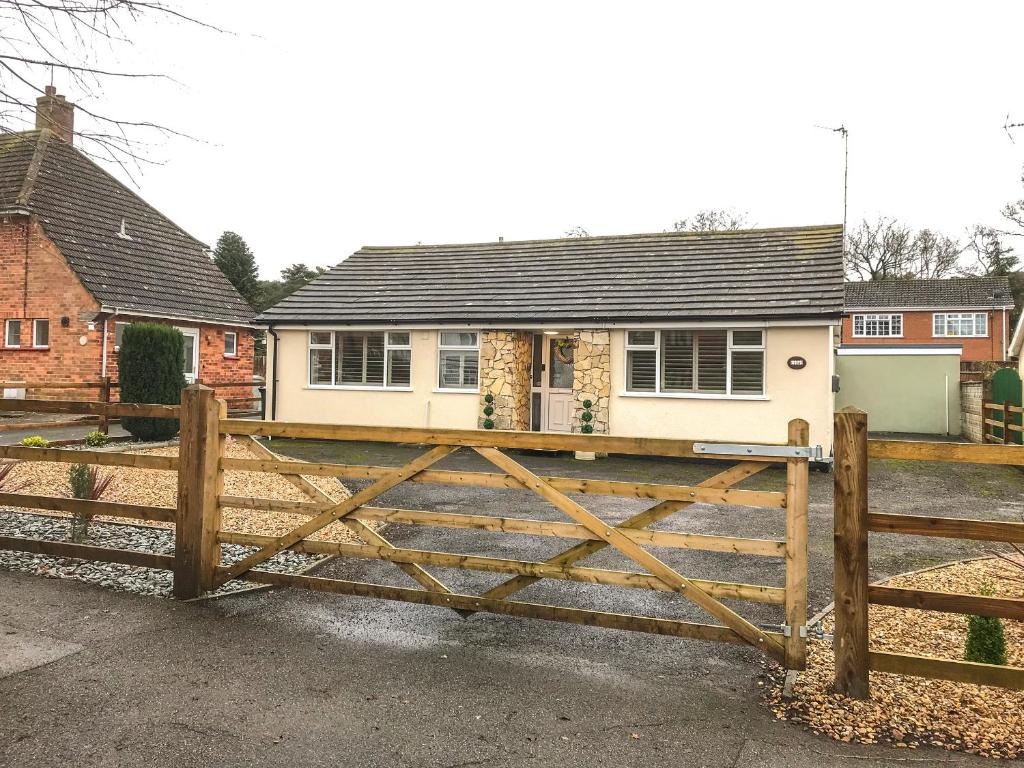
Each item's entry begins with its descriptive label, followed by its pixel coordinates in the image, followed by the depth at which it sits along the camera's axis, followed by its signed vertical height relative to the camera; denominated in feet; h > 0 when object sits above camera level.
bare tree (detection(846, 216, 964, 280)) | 164.96 +34.45
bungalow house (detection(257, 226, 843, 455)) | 44.59 +3.65
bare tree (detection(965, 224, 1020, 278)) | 161.38 +33.45
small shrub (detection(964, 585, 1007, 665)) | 11.87 -4.35
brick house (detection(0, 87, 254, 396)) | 62.75 +10.35
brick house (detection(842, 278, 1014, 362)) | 131.23 +15.87
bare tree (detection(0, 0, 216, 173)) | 12.26 +6.20
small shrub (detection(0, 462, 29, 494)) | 27.53 -4.42
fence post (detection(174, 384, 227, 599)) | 15.53 -2.56
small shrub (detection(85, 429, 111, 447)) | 41.88 -3.60
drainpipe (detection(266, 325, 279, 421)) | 55.01 -0.51
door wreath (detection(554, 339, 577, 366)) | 51.49 +2.90
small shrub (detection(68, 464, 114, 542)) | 22.43 -3.39
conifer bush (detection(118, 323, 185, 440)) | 45.78 +1.00
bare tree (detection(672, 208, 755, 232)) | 147.43 +37.75
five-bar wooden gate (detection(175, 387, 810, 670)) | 11.87 -2.73
